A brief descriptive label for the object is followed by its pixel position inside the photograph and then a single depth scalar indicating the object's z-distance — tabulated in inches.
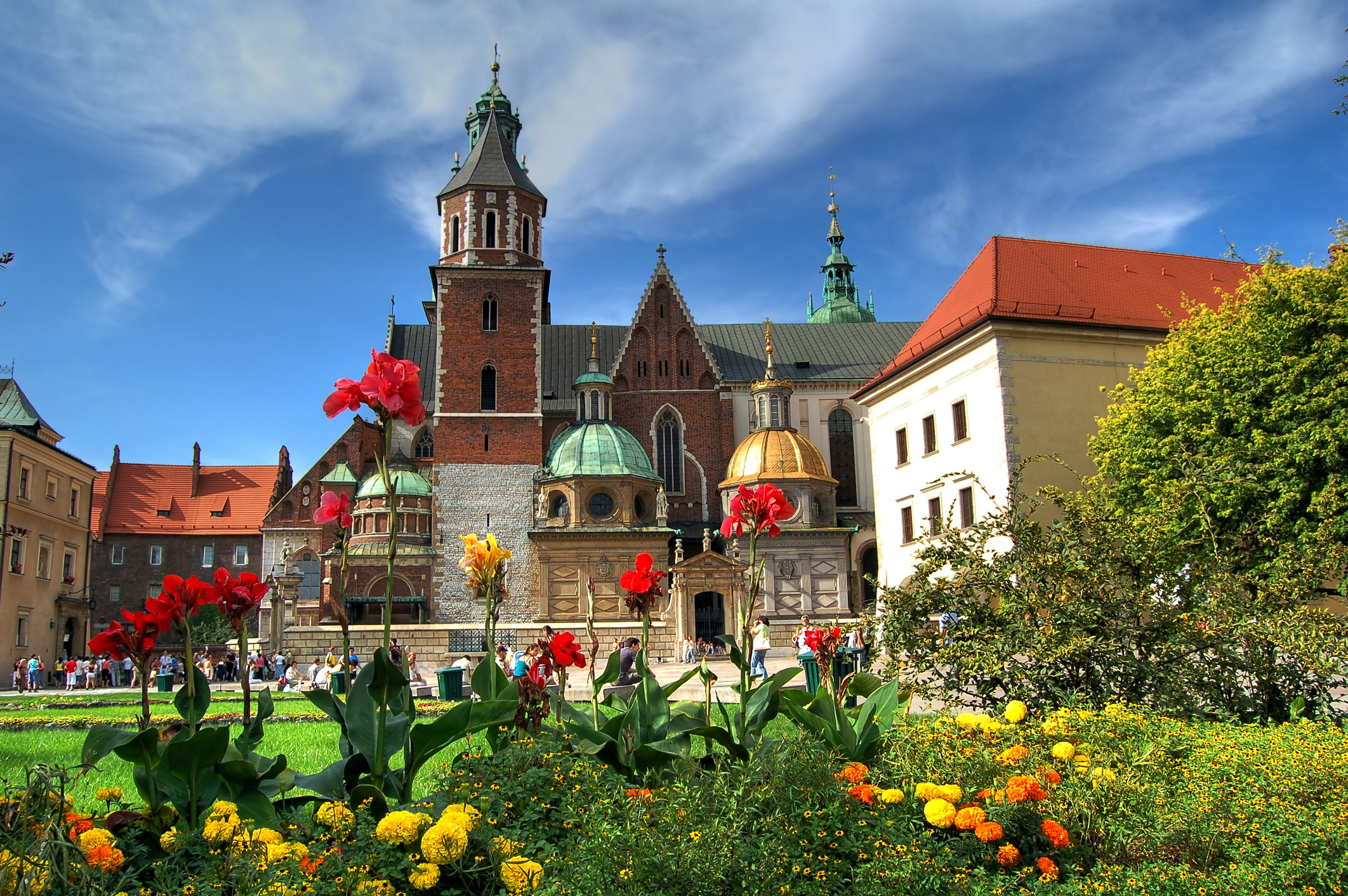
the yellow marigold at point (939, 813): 213.2
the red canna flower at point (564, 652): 259.1
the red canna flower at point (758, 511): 278.1
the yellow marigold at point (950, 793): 223.0
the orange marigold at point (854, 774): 230.3
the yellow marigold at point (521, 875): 177.3
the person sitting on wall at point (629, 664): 615.0
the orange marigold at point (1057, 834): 214.2
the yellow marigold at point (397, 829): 185.3
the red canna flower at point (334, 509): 227.1
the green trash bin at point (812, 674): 559.2
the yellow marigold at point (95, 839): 177.6
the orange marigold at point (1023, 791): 223.5
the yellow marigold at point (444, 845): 180.5
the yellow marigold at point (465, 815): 186.9
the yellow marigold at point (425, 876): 175.2
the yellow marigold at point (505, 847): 186.7
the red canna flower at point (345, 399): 221.3
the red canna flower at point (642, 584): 265.7
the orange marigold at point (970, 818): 212.1
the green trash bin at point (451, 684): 760.3
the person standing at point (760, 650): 765.9
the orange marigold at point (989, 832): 208.8
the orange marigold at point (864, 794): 219.5
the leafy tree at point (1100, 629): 360.8
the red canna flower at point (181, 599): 218.4
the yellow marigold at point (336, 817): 190.7
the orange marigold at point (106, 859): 172.2
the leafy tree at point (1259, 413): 721.6
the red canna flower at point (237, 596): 229.6
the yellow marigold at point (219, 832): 184.7
